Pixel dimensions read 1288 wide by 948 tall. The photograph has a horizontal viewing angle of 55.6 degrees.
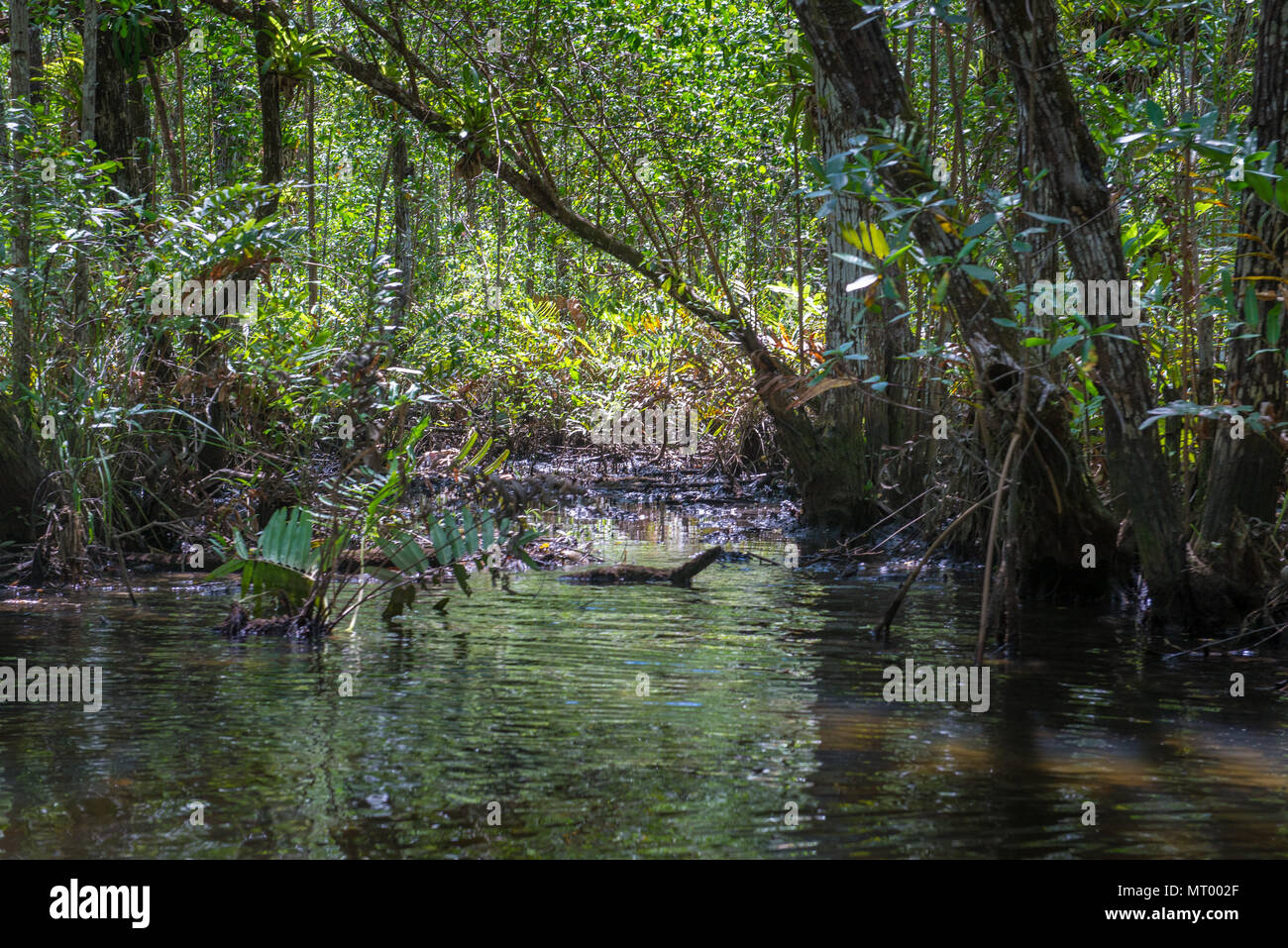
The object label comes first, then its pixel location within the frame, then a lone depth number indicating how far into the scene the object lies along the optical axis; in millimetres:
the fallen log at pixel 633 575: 7918
